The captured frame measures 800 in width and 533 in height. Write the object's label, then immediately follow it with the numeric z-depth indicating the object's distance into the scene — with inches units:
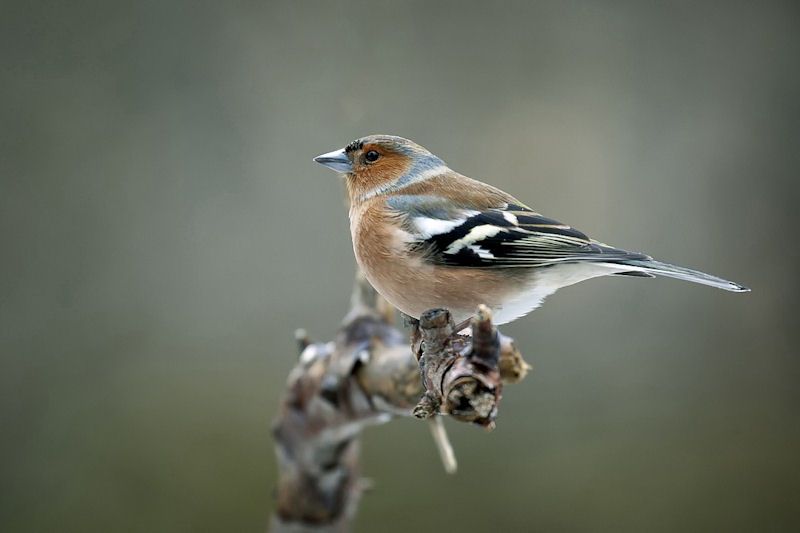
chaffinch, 122.8
